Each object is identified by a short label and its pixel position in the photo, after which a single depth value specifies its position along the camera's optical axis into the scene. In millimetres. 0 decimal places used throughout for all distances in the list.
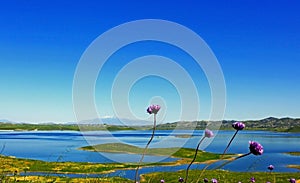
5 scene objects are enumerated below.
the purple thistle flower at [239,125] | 3333
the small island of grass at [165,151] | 54912
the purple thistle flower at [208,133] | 3268
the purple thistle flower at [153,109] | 3791
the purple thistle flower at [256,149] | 2891
